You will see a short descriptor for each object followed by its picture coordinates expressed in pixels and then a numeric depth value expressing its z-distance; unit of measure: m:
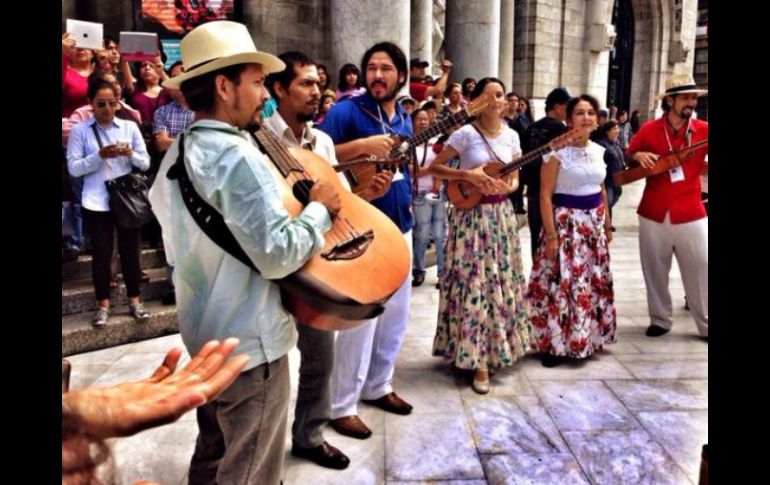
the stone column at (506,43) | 13.12
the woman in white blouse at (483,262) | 3.88
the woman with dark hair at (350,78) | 6.48
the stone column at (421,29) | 9.21
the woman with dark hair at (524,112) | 8.85
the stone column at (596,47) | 14.93
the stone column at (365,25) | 6.52
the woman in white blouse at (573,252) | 4.18
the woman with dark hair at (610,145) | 7.38
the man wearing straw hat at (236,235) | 1.81
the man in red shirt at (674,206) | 4.62
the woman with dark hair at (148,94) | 5.57
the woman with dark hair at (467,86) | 8.98
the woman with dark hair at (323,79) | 6.45
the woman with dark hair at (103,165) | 4.46
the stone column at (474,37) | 10.52
